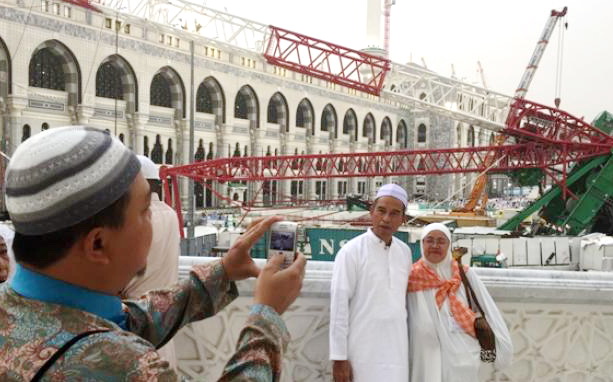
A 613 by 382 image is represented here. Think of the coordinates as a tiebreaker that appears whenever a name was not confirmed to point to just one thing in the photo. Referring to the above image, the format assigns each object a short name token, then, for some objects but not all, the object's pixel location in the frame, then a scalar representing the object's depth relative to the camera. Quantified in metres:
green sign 8.07
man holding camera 0.61
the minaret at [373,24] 36.31
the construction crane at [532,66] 18.02
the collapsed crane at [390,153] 10.95
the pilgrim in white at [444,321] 1.97
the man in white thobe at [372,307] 1.99
